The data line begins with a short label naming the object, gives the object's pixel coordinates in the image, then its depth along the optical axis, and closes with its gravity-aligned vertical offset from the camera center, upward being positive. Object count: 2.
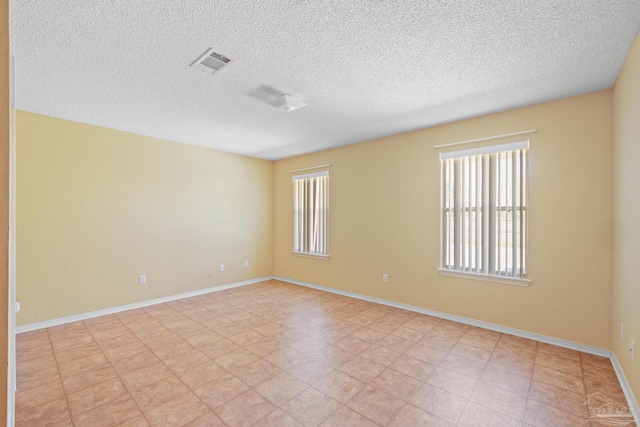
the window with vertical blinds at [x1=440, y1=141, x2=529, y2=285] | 3.08 +0.04
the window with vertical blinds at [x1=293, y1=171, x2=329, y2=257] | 5.11 +0.03
